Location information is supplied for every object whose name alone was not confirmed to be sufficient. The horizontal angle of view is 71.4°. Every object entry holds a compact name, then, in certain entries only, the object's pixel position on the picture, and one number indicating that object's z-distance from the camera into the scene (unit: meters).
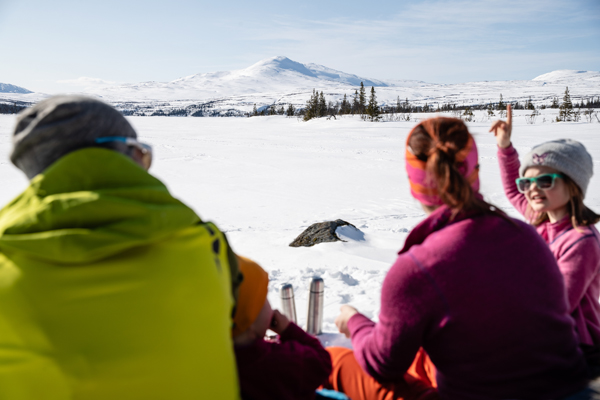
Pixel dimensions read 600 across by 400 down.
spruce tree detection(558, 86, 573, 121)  27.36
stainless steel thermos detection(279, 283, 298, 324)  2.39
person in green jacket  0.86
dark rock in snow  4.71
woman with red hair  1.15
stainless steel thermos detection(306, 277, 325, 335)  2.47
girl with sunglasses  1.73
